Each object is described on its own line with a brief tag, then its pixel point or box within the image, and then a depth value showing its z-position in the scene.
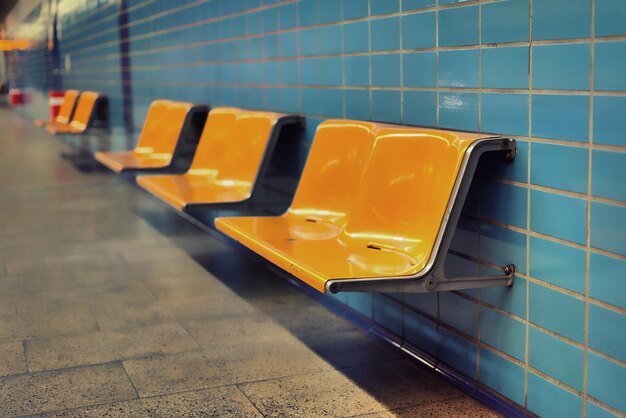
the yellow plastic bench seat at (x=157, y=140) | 5.34
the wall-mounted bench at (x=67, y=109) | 10.38
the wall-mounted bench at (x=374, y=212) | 2.43
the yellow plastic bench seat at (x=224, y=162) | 4.02
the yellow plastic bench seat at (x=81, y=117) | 9.06
